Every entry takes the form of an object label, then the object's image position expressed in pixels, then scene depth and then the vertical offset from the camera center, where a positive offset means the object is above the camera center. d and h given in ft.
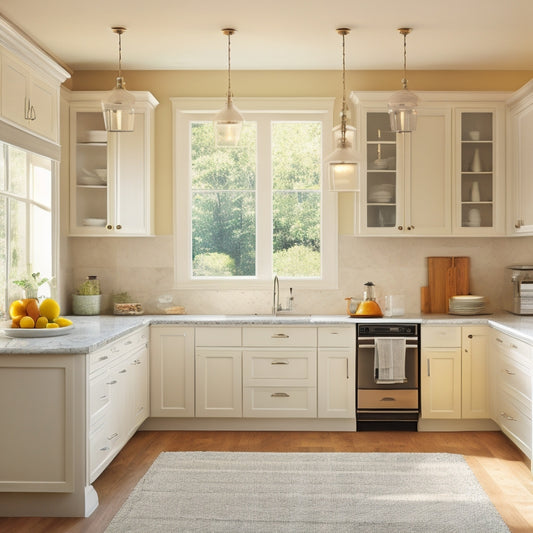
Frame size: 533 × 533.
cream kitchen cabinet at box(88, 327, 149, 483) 12.30 -2.71
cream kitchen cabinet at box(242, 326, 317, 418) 17.12 -2.67
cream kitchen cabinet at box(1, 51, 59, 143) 12.75 +3.26
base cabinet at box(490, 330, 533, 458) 14.08 -2.75
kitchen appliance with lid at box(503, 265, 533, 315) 17.57 -0.70
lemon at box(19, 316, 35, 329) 13.30 -1.15
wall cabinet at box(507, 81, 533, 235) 16.79 +2.57
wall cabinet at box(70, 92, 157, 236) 17.88 +2.32
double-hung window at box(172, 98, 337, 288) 18.85 +1.61
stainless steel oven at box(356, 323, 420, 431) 16.97 -2.79
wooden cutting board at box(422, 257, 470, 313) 18.67 -0.53
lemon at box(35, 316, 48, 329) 13.41 -1.18
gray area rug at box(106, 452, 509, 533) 11.37 -4.27
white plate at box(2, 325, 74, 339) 12.96 -1.32
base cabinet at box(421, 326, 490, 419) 17.01 -2.87
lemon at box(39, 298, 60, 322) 13.71 -0.93
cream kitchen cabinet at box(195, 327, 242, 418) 17.19 -2.73
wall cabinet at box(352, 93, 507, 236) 17.94 +2.38
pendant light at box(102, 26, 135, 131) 13.57 +3.00
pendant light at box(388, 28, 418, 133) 13.85 +3.06
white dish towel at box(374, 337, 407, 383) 16.81 -2.25
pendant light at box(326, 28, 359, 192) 14.34 +2.09
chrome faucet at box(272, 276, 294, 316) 18.37 -1.04
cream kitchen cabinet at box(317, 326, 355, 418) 17.04 -2.80
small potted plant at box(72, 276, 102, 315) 17.98 -0.96
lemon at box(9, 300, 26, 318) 13.55 -0.92
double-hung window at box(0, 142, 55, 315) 14.33 +0.97
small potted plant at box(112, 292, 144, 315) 18.08 -1.14
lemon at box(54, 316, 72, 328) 13.80 -1.20
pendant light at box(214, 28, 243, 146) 14.15 +2.79
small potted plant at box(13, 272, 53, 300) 14.20 -0.46
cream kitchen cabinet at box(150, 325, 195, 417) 17.21 -2.71
